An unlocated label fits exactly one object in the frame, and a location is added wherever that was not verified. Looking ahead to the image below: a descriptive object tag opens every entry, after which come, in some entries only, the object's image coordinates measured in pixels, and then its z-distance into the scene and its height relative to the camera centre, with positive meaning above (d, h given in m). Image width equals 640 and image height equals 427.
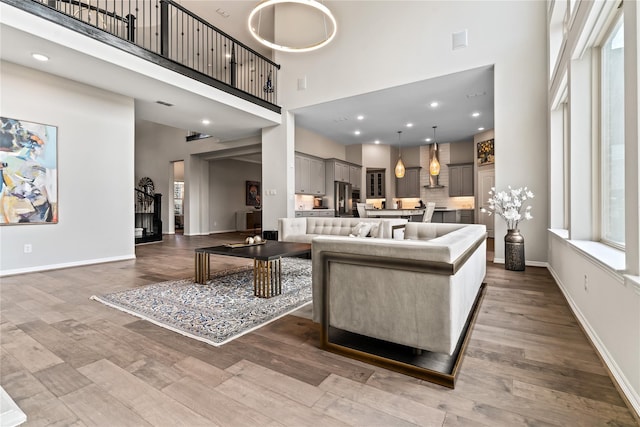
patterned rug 2.27 -0.88
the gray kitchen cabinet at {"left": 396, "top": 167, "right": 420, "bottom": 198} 10.66 +1.03
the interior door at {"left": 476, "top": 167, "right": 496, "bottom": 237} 8.89 +0.56
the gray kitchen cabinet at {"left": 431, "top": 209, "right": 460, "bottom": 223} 9.10 -0.13
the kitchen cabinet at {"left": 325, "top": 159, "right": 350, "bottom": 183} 9.02 +1.32
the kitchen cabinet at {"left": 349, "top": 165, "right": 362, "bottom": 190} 10.00 +1.23
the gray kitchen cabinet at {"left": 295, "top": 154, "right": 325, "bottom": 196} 8.03 +1.06
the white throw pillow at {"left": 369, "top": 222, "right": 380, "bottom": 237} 4.90 -0.29
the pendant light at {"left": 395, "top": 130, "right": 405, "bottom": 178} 8.42 +1.21
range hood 10.26 +1.04
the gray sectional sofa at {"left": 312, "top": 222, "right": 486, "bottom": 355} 1.52 -0.43
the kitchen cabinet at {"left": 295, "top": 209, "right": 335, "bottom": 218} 7.77 -0.02
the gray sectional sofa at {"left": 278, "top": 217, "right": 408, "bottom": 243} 4.94 -0.28
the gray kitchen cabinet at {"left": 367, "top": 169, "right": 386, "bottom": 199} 10.77 +1.03
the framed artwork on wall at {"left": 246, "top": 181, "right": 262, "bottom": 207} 12.52 +0.82
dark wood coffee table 3.05 -0.52
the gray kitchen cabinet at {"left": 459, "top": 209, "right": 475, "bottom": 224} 9.54 -0.14
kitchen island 7.02 -0.05
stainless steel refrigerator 9.16 +0.44
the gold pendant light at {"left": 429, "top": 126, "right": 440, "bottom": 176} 7.79 +1.25
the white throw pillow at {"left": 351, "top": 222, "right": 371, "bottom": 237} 4.86 -0.28
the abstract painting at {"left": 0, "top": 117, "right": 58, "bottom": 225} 4.06 +0.58
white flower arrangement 4.34 +0.10
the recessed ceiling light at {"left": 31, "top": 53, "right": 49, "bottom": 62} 3.81 +2.06
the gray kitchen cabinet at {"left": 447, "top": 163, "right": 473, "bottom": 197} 9.74 +1.09
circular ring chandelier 3.86 +2.70
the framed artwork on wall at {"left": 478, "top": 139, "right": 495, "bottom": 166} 8.70 +1.78
